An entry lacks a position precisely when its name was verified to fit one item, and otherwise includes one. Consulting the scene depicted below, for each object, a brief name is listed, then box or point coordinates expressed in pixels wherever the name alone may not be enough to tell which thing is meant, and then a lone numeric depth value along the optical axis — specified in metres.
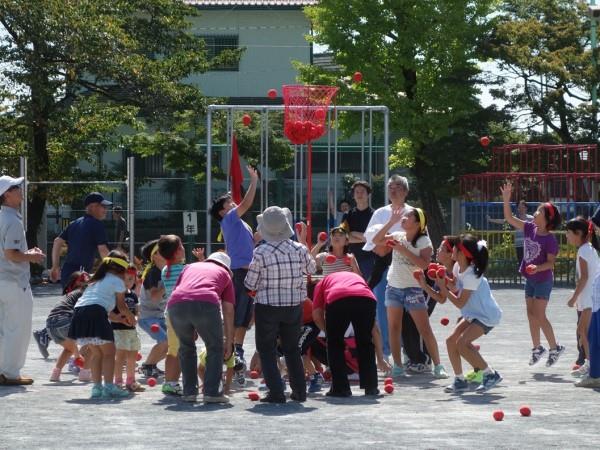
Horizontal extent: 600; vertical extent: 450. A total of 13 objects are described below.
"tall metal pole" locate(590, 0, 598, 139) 41.94
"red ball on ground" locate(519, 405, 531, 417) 9.94
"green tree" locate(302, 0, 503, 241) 42.19
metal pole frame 16.11
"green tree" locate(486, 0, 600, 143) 42.00
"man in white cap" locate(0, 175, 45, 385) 12.32
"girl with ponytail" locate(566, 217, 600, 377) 13.15
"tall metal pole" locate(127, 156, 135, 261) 25.89
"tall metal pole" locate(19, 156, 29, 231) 26.27
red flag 14.87
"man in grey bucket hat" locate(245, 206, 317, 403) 10.98
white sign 33.22
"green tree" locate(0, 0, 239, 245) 33.88
